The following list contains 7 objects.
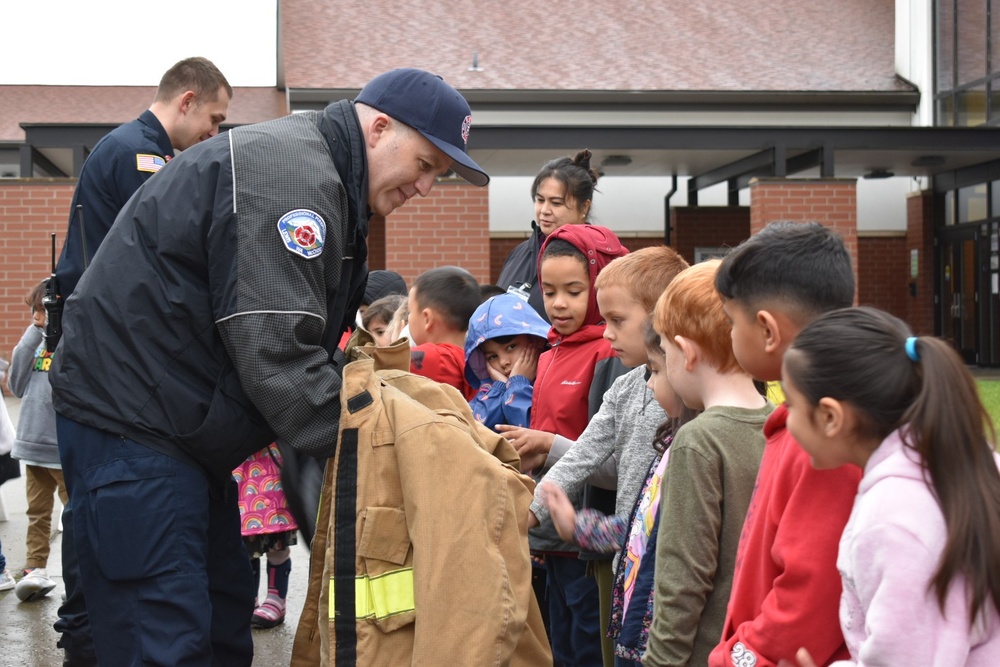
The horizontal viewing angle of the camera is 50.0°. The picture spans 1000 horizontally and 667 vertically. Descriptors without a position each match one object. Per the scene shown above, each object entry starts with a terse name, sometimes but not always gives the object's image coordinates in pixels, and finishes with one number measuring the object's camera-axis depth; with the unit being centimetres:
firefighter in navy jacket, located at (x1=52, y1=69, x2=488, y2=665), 258
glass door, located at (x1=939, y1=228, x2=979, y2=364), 2103
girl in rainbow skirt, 483
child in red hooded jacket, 365
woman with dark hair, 510
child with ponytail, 173
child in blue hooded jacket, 418
